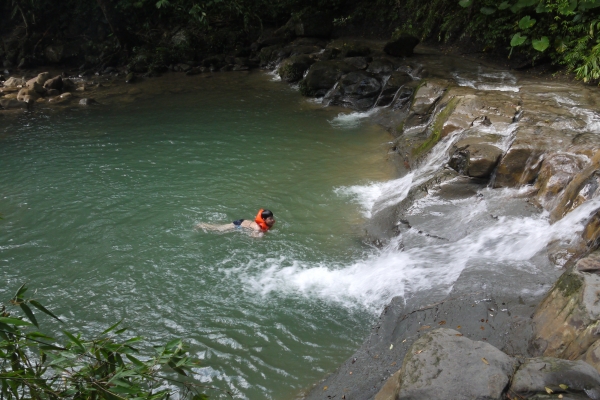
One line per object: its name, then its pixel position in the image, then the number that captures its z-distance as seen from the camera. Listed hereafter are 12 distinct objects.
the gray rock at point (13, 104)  16.41
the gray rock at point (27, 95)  16.92
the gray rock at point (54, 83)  18.06
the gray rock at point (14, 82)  19.52
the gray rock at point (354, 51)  16.95
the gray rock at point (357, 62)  16.00
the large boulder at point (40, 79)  18.37
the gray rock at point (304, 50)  19.30
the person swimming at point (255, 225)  8.14
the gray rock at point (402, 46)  16.08
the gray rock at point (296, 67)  17.69
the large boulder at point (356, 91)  14.53
